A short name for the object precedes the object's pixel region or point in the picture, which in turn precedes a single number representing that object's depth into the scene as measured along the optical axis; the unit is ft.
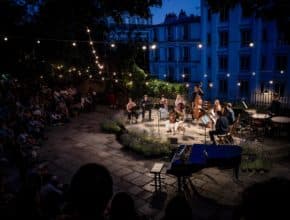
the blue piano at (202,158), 20.11
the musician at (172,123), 38.37
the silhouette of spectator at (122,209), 10.18
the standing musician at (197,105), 42.63
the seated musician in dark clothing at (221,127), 31.11
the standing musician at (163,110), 46.00
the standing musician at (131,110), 46.78
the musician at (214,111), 39.48
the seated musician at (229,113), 33.96
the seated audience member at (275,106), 37.37
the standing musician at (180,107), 41.98
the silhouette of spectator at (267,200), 4.06
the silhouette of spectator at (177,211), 8.18
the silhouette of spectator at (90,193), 5.71
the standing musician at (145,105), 49.17
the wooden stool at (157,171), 21.64
